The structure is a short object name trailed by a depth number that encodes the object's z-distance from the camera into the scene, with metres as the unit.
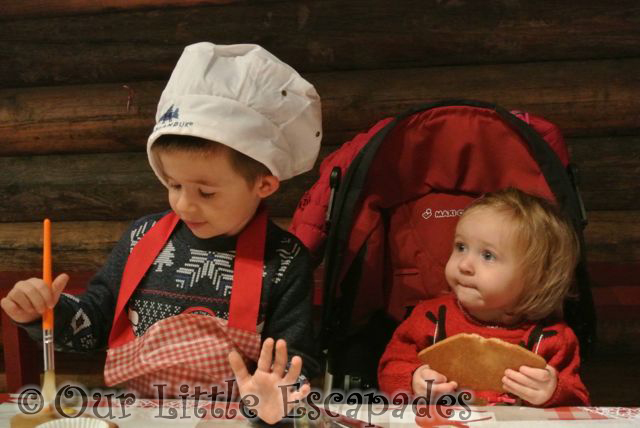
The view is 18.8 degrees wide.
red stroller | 2.45
